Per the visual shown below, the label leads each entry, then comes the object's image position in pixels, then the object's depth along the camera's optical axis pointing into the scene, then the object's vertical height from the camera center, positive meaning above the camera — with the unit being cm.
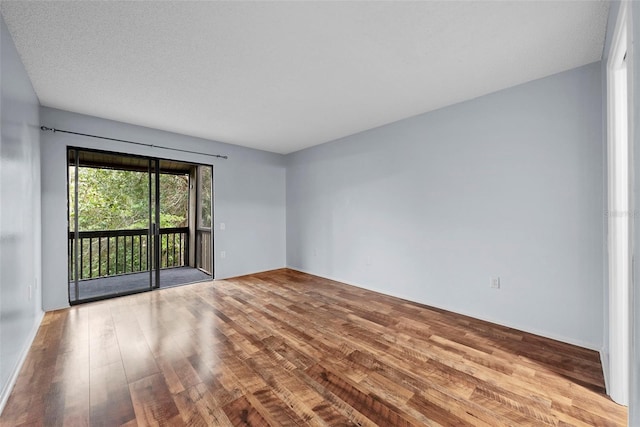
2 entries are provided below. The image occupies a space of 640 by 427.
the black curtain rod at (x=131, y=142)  306 +98
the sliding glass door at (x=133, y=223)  394 -18
